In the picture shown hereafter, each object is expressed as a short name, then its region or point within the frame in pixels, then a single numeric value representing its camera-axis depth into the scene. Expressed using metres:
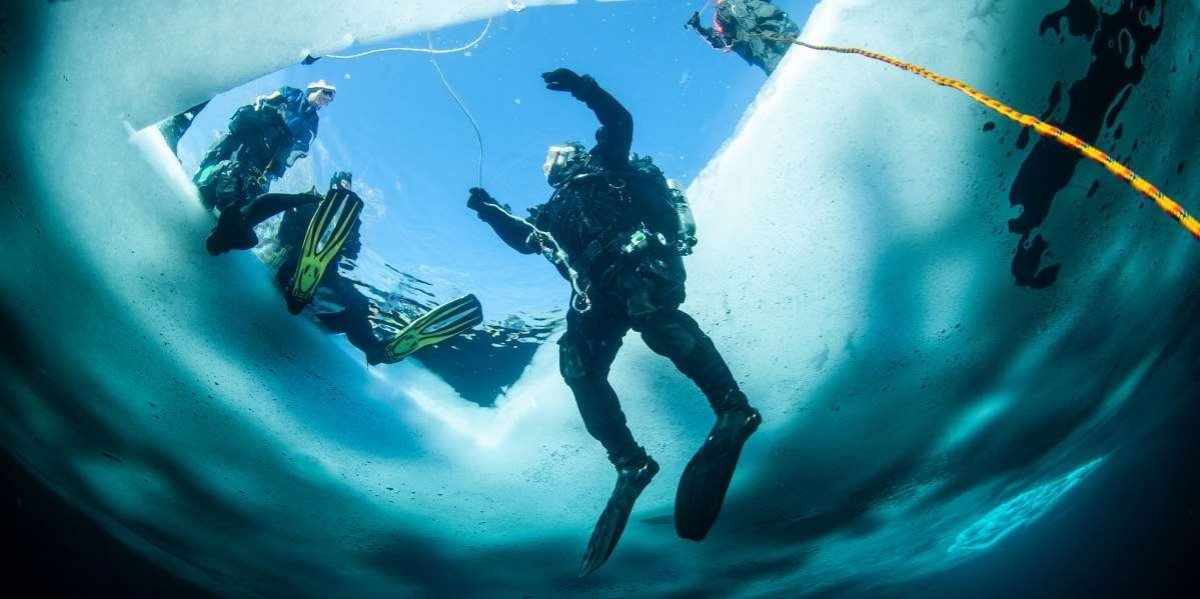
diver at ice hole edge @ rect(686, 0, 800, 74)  5.29
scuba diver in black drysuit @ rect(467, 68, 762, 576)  3.91
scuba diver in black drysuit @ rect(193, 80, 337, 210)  4.86
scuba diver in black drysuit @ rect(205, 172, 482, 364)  4.70
